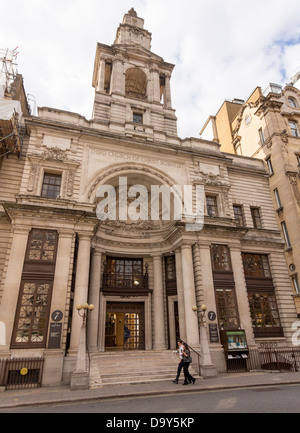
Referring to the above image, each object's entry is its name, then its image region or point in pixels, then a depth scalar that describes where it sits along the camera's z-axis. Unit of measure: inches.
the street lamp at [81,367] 465.7
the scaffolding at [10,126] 667.0
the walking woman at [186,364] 481.9
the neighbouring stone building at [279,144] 880.3
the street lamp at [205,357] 558.6
